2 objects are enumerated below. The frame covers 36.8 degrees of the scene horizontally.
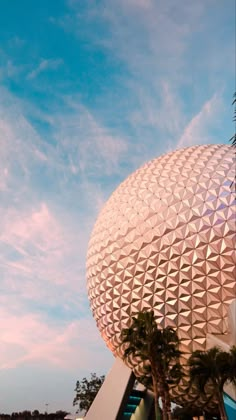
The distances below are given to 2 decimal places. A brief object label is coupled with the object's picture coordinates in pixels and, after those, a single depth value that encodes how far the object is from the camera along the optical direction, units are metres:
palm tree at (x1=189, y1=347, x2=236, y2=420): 16.19
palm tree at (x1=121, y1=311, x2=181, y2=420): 16.39
